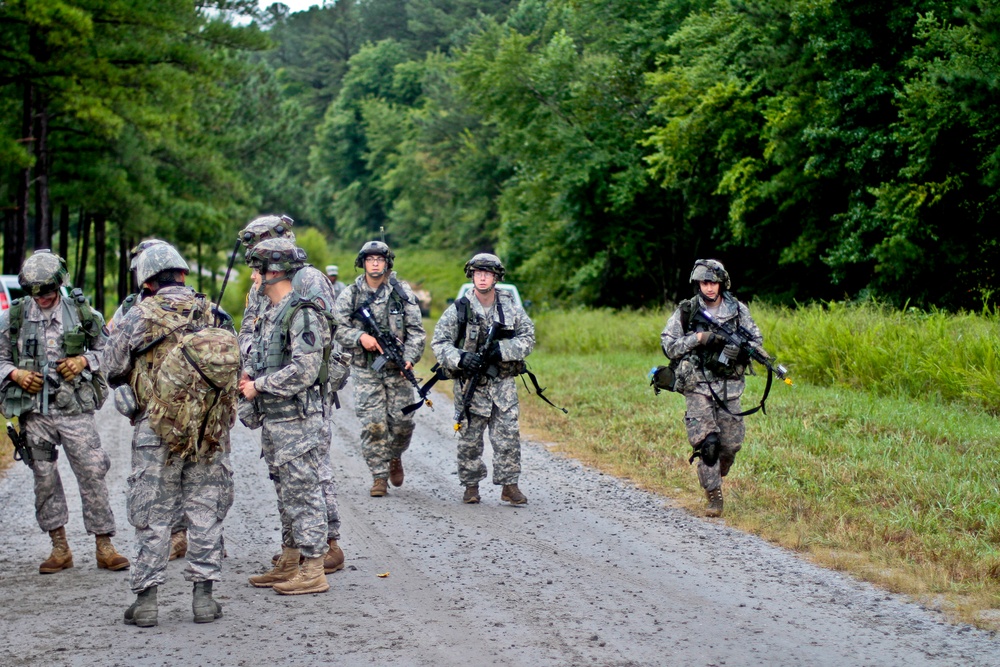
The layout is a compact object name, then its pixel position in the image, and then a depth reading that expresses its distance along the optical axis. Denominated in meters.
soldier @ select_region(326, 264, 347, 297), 19.03
